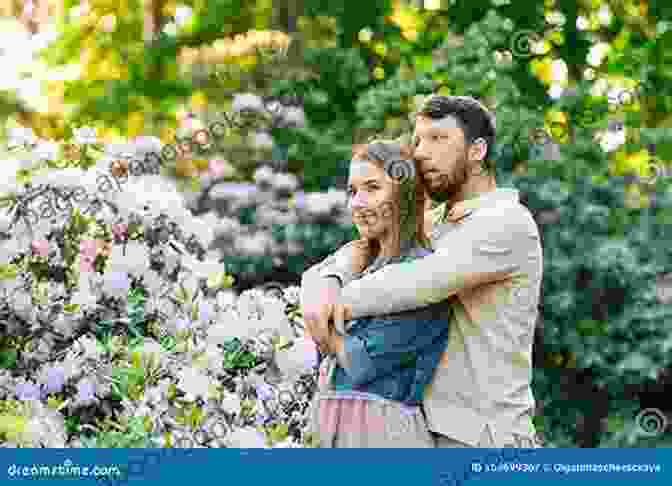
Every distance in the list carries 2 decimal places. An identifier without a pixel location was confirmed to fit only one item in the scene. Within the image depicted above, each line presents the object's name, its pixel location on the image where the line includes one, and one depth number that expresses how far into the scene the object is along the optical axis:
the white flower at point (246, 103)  16.84
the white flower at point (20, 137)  8.25
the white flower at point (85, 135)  8.71
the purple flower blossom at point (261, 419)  6.14
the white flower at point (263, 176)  16.53
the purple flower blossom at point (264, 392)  6.52
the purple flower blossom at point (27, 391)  6.49
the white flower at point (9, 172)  7.63
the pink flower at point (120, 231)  7.87
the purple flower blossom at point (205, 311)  7.44
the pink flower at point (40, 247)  7.50
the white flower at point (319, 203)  15.82
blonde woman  5.53
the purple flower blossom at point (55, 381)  6.60
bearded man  5.56
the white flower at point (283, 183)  16.44
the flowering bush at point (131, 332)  5.94
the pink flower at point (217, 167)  17.11
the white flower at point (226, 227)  15.94
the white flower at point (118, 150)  8.72
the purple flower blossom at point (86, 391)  6.46
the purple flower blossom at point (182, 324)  7.23
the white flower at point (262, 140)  17.03
